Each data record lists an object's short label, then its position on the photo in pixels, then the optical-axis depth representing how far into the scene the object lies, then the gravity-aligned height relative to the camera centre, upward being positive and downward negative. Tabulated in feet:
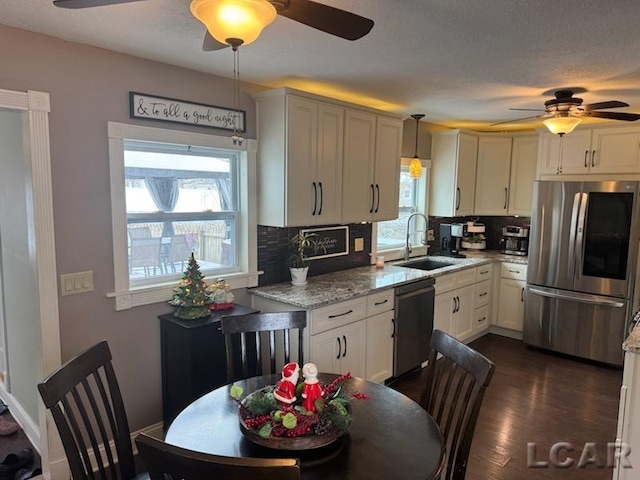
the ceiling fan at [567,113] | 10.45 +2.09
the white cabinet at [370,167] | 11.63 +0.85
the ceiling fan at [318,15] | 4.36 +1.84
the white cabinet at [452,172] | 15.89 +0.99
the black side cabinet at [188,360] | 8.49 -3.23
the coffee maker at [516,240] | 16.51 -1.48
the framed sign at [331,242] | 12.46 -1.30
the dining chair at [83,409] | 4.73 -2.50
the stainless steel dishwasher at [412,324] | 11.80 -3.43
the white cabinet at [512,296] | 15.64 -3.40
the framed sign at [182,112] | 8.47 +1.69
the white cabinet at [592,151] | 13.53 +1.59
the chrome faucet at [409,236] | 15.42 -1.37
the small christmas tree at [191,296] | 8.83 -2.02
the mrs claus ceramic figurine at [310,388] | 4.93 -2.13
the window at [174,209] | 8.50 -0.32
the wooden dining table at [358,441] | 4.45 -2.70
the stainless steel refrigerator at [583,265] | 12.92 -1.94
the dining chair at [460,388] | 5.24 -2.39
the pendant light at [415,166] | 14.29 +1.04
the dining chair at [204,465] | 3.21 -1.97
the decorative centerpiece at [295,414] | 4.69 -2.38
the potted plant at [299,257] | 11.17 -1.55
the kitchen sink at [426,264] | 15.21 -2.25
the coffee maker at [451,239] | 16.08 -1.45
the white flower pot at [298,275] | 11.14 -1.96
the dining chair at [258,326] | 7.16 -2.12
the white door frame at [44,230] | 7.22 -0.63
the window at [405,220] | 15.42 -0.78
